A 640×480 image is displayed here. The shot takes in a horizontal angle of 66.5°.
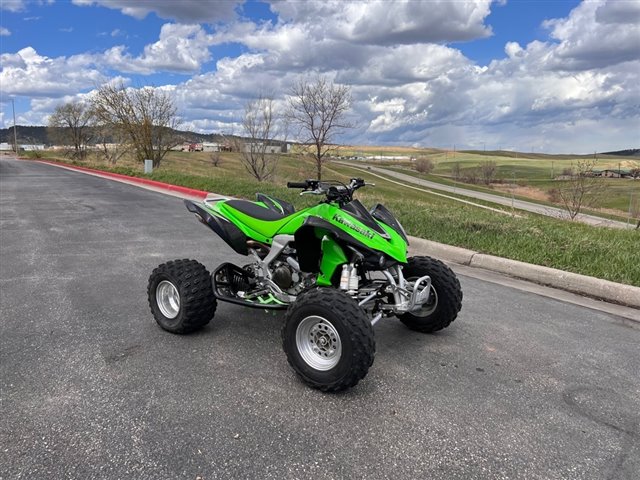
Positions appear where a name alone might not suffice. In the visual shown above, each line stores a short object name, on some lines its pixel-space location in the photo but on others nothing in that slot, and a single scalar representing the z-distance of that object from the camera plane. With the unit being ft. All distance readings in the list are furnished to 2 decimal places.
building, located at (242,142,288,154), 105.60
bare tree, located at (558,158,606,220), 62.64
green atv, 10.43
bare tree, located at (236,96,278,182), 103.40
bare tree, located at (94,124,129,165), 105.81
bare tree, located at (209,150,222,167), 219.20
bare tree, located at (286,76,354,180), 82.74
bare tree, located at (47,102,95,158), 183.42
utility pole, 264.52
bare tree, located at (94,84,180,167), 99.40
